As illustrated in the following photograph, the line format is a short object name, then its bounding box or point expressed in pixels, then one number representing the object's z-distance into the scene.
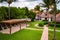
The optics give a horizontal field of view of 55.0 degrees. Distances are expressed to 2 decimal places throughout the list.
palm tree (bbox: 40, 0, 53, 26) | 17.49
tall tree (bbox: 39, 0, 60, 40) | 7.38
